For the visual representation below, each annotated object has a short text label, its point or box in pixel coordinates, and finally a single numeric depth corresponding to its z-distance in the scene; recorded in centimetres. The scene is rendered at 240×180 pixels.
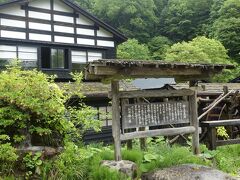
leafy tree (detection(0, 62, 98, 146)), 706
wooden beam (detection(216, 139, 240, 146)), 1106
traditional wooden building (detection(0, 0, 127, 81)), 1859
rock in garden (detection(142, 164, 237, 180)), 731
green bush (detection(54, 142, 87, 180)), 694
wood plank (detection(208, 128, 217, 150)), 1089
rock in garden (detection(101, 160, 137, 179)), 751
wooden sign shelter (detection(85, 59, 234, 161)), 782
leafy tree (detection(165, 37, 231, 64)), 3161
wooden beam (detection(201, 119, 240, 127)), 1084
